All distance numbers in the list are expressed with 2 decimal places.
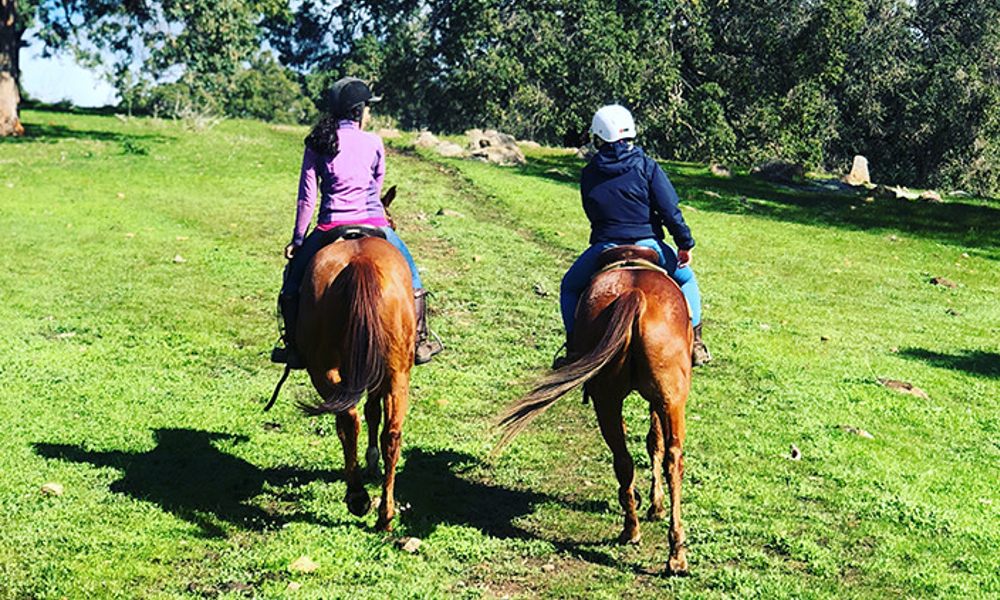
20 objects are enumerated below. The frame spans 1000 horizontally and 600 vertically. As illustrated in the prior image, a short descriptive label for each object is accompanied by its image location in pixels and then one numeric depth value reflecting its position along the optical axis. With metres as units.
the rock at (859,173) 42.18
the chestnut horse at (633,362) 7.37
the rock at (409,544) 7.77
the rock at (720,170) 39.99
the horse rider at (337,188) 8.71
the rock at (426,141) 41.09
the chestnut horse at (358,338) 7.64
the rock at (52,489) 8.61
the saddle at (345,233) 8.47
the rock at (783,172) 39.88
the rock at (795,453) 10.37
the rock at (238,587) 6.99
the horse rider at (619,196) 8.35
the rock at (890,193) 35.64
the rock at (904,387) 13.20
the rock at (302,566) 7.36
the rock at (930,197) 34.50
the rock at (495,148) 39.47
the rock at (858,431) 11.19
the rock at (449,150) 39.62
